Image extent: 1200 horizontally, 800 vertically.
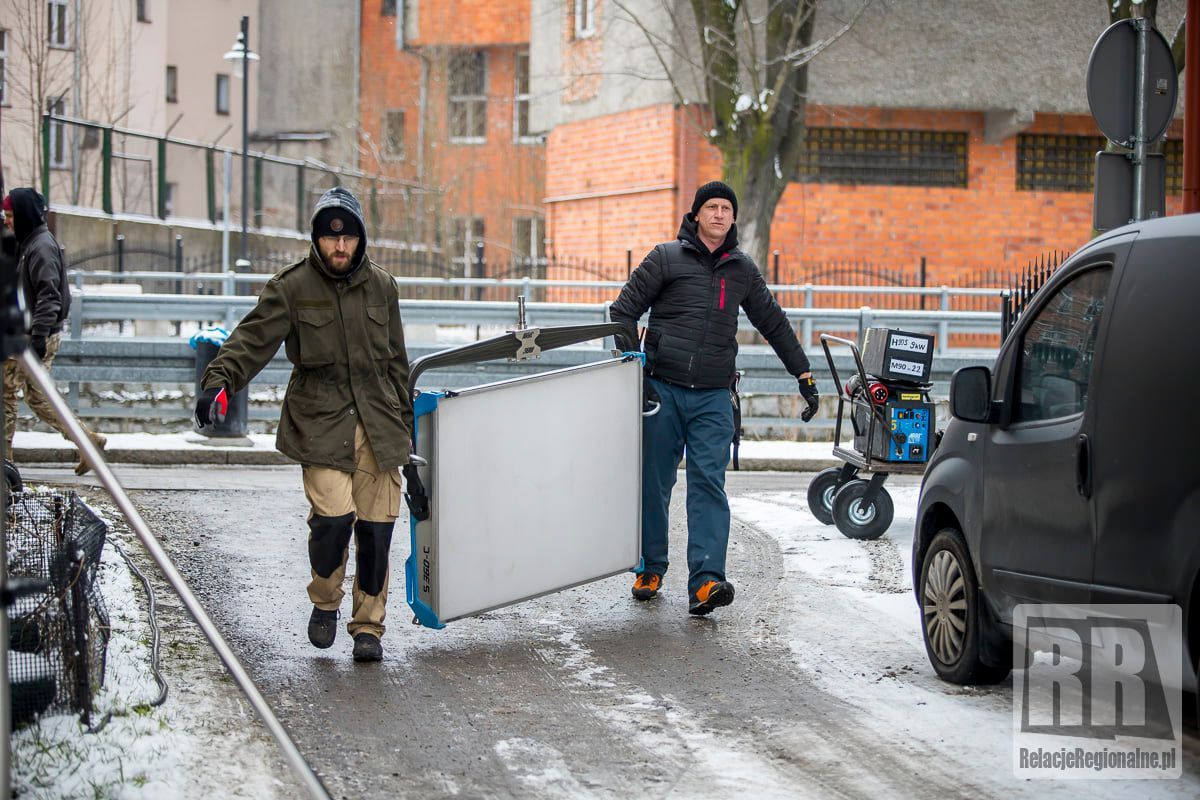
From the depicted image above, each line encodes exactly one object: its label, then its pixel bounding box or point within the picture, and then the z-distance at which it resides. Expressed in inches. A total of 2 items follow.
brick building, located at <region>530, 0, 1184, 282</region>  991.0
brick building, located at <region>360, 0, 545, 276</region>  1699.1
